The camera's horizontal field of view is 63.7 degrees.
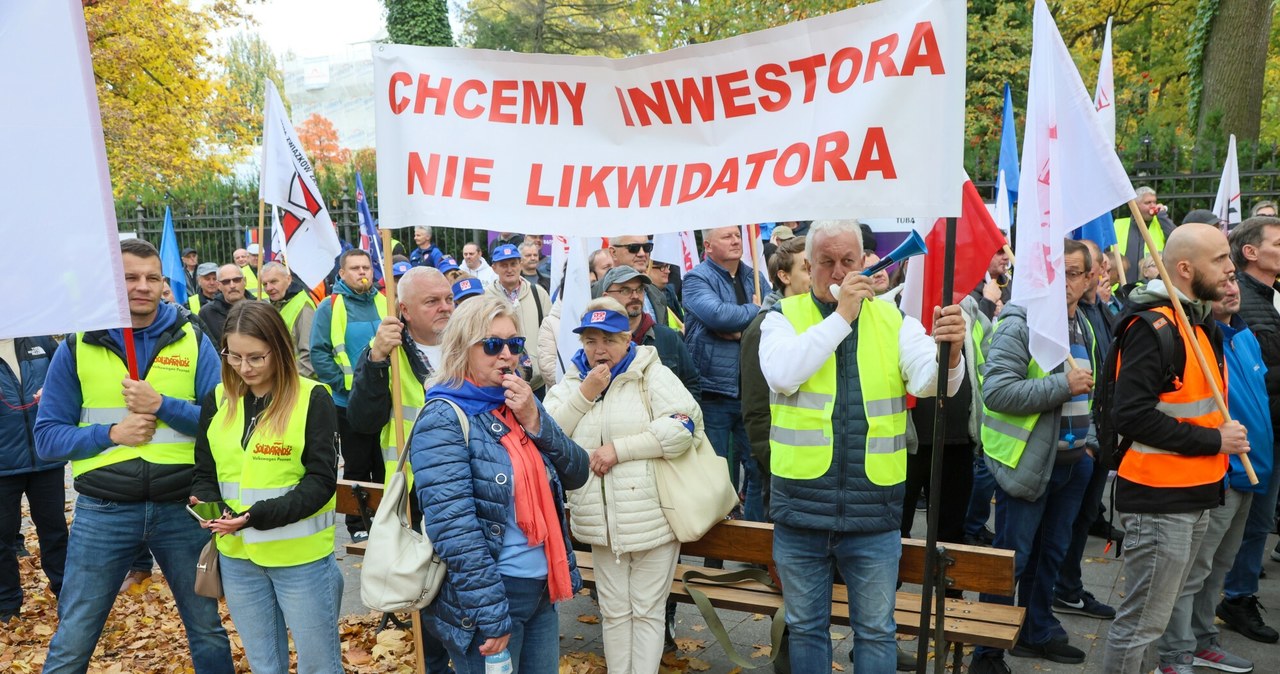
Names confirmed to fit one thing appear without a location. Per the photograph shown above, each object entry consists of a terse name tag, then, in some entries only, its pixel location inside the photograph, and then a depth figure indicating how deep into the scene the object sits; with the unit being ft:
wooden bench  14.32
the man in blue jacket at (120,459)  13.97
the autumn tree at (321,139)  200.48
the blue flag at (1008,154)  22.91
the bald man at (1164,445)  14.10
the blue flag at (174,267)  30.25
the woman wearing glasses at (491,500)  11.26
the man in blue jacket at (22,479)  21.04
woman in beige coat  14.83
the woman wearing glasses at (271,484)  13.04
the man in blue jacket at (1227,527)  15.48
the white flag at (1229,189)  32.91
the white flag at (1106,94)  23.02
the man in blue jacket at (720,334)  22.03
